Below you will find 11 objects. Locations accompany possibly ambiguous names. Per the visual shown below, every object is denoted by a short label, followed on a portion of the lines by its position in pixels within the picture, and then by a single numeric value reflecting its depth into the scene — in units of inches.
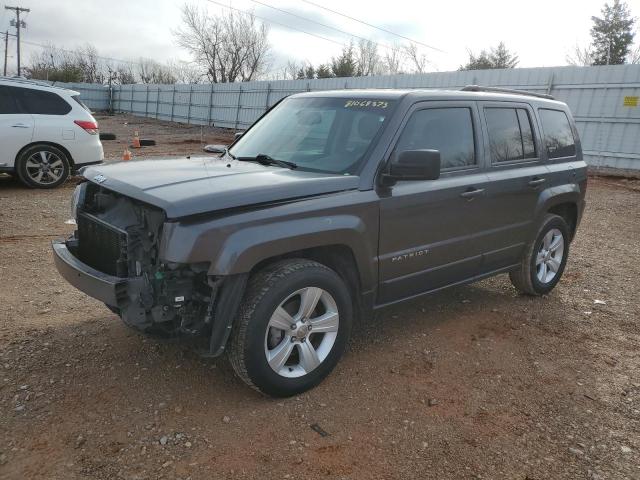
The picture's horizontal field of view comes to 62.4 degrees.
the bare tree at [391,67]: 1940.0
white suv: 350.3
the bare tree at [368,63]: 1856.5
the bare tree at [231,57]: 2000.0
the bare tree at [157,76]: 2615.7
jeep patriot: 111.8
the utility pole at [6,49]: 2406.3
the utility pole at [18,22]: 2262.7
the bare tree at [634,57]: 1449.3
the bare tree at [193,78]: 2089.6
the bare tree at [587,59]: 1514.0
